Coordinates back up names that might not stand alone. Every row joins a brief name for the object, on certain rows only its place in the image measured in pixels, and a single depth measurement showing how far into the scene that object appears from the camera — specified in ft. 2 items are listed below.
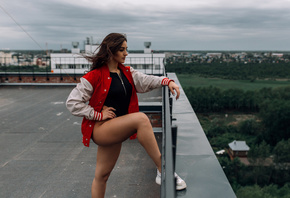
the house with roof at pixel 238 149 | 203.82
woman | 6.46
